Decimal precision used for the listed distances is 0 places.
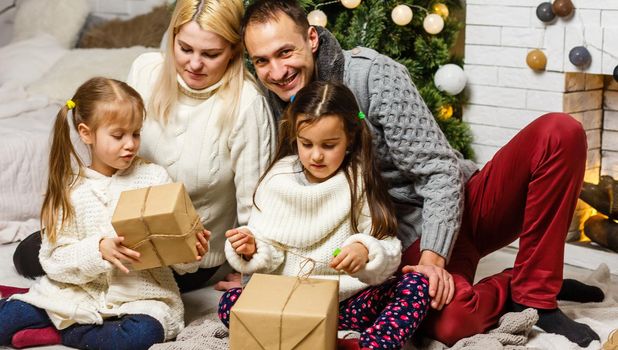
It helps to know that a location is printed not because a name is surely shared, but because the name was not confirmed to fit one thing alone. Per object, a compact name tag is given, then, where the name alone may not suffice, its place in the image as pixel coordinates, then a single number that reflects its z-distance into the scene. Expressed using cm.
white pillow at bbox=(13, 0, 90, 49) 405
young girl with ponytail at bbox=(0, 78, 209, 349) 217
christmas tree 306
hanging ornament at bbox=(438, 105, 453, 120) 326
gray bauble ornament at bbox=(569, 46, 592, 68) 287
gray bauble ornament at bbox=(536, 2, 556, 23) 296
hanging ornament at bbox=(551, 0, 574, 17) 290
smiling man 212
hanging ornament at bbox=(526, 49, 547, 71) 302
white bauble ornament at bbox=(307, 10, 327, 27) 301
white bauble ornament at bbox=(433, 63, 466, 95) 320
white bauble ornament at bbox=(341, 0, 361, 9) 301
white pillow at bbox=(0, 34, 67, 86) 377
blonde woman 232
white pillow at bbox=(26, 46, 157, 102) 362
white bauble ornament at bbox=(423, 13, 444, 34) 313
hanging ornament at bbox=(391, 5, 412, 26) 305
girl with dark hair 209
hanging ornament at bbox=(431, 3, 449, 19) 323
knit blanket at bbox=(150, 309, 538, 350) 208
